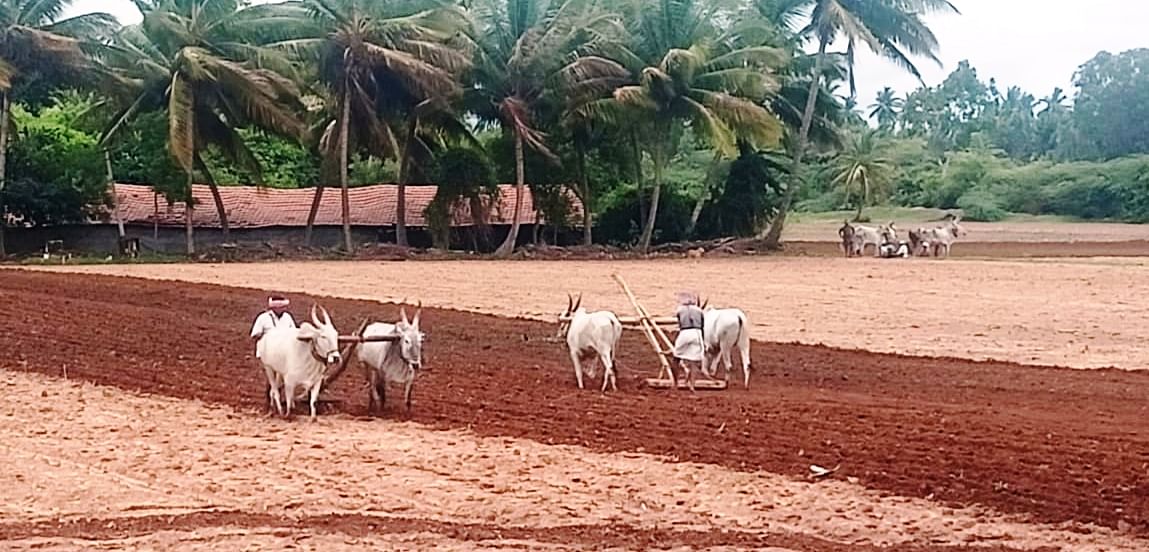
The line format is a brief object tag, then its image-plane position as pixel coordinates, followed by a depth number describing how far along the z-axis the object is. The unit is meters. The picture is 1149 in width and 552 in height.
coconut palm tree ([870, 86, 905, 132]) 114.34
